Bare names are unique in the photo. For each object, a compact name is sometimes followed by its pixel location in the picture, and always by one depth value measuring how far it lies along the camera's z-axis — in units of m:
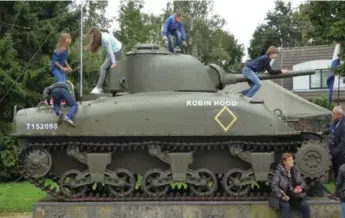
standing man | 12.49
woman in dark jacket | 10.94
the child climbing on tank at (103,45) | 12.78
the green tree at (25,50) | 22.33
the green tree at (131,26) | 50.19
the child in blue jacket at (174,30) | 13.44
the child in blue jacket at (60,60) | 12.17
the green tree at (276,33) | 62.66
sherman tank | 11.56
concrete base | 11.39
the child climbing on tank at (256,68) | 13.15
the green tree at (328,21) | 16.25
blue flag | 17.89
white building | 34.03
